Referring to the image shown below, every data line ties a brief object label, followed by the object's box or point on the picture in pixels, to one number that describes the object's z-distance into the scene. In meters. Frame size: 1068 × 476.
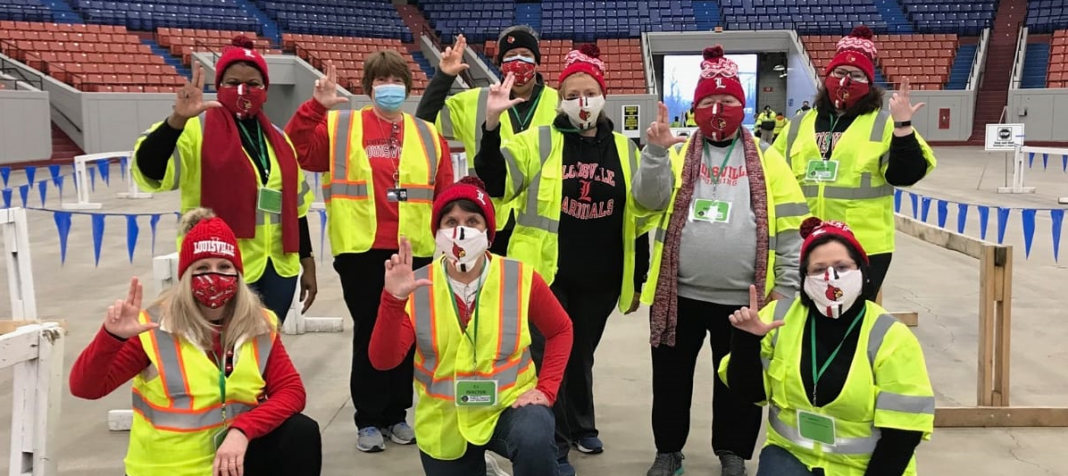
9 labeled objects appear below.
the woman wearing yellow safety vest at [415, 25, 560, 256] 4.02
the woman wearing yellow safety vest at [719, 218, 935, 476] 2.66
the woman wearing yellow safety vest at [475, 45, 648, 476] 3.57
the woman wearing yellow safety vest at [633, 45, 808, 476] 3.37
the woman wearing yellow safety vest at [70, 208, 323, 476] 2.63
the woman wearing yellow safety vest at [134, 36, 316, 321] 3.43
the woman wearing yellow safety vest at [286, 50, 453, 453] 3.94
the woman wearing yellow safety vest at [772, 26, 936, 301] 4.03
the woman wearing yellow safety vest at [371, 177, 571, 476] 2.93
